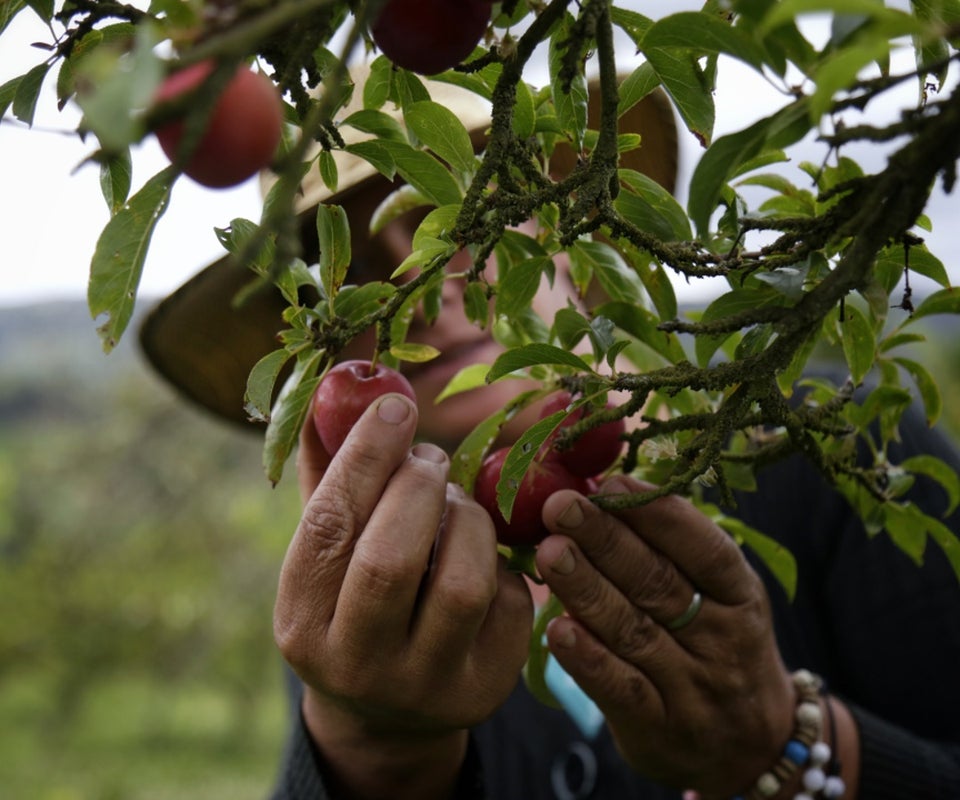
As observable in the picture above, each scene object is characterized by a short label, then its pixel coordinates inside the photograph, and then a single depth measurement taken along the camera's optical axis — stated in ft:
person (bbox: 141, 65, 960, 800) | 2.13
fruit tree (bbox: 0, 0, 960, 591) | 0.89
